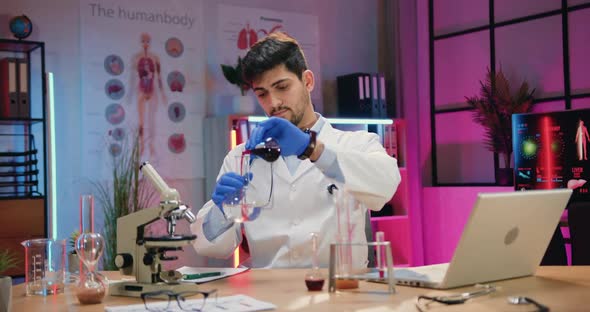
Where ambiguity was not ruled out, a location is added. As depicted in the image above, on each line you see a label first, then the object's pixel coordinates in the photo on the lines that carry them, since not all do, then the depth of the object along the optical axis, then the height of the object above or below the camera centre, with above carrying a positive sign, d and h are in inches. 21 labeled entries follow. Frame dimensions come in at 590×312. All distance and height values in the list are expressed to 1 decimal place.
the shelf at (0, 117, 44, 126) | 157.2 +12.6
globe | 165.2 +34.5
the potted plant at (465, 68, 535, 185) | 197.9 +15.4
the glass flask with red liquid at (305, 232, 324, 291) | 71.8 -10.5
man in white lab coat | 91.0 -1.1
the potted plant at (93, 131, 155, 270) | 170.9 -4.0
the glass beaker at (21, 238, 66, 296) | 79.6 -9.7
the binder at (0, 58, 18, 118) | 156.6 +19.5
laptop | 66.1 -7.1
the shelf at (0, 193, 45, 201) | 156.4 -4.0
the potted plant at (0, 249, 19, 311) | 66.8 -10.5
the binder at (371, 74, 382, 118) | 213.2 +21.0
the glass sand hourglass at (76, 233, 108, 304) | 70.4 -9.4
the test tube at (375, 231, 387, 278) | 67.6 -8.0
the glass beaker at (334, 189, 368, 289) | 69.5 -6.7
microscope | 73.2 -7.8
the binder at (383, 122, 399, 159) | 215.6 +8.7
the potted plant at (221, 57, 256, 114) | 193.8 +24.0
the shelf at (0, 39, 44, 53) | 159.2 +29.5
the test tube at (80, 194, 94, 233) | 74.1 -3.3
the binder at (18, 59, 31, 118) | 158.7 +19.0
